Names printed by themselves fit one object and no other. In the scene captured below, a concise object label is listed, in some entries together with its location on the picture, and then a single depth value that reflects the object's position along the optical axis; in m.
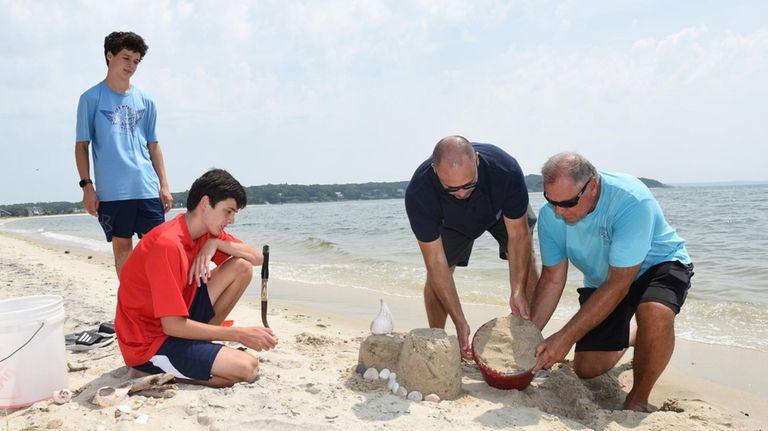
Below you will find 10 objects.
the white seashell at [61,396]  2.85
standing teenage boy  3.97
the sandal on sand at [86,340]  3.85
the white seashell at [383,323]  3.52
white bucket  2.73
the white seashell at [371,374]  3.27
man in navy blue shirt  3.58
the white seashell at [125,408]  2.68
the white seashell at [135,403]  2.75
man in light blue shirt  3.10
